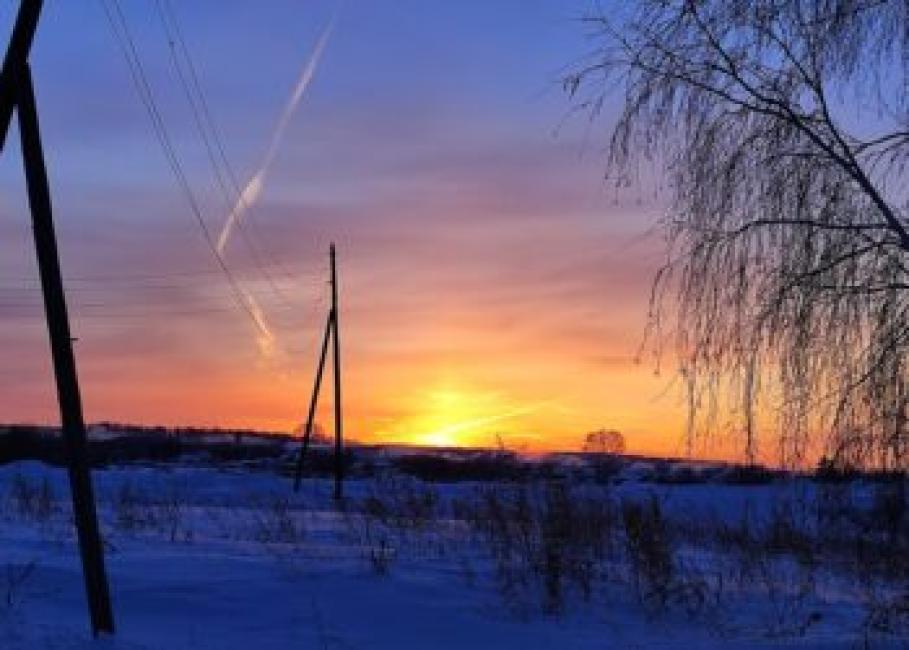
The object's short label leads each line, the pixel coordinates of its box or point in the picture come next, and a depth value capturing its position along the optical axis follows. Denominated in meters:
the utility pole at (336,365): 42.06
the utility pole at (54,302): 9.04
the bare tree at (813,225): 7.43
